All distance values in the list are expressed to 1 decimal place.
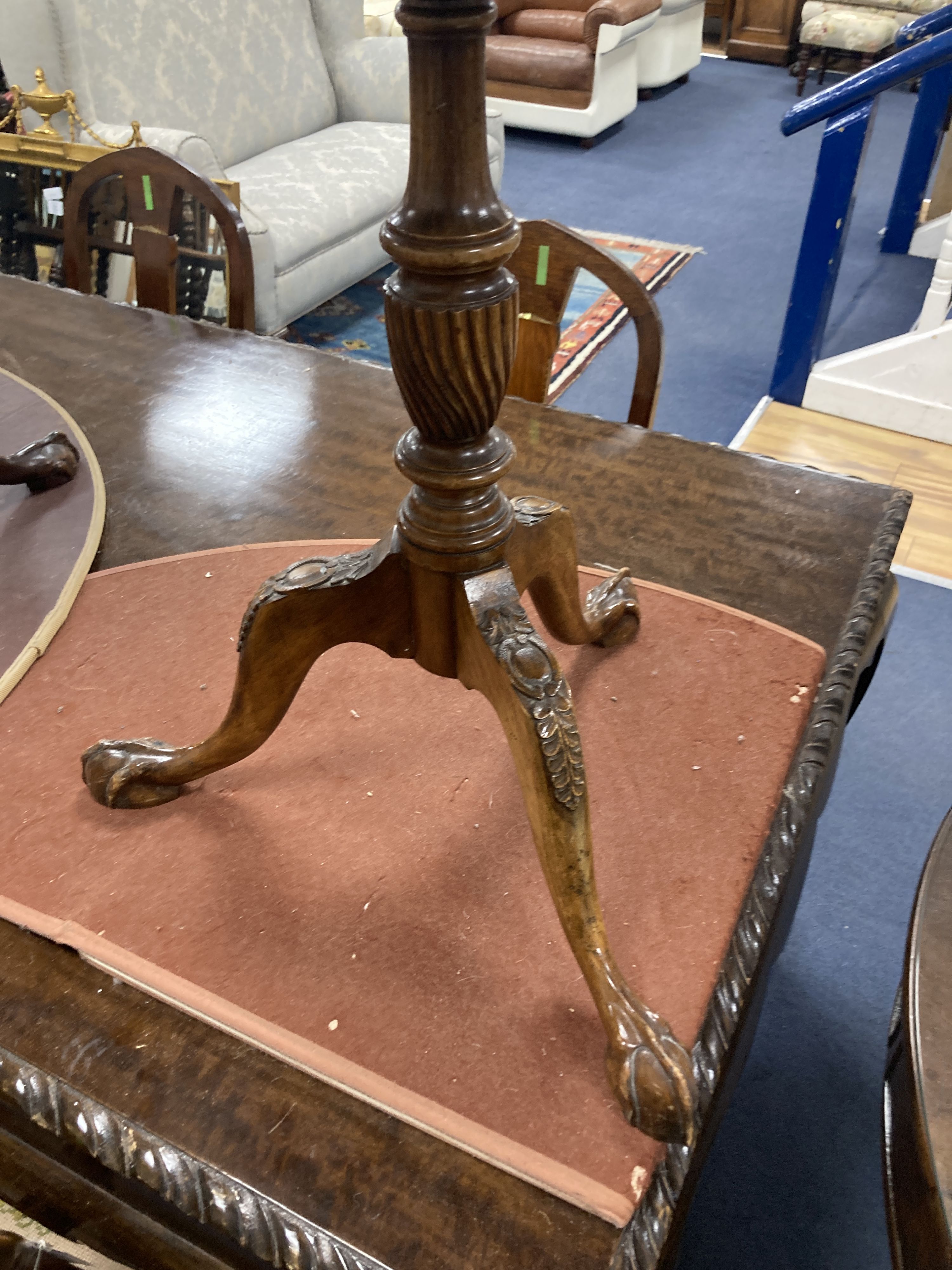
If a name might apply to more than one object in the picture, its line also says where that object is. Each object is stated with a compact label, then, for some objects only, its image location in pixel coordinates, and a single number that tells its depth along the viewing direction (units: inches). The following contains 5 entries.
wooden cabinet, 221.4
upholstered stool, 196.7
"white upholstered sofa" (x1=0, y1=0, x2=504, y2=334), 97.9
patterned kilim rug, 110.3
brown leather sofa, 170.7
